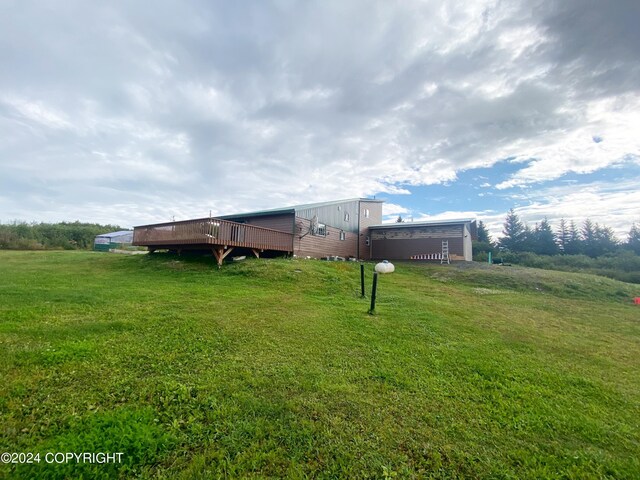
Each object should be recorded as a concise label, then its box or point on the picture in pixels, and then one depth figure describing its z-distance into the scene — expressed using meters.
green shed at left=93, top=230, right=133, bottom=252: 29.33
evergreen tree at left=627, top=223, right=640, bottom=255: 38.78
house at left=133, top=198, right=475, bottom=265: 13.01
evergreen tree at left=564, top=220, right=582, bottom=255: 39.83
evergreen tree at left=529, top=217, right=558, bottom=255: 40.67
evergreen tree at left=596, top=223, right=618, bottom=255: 37.69
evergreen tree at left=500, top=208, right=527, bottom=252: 42.50
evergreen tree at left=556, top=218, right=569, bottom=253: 41.87
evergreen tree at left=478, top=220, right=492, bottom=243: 43.91
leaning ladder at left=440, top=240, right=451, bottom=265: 20.08
